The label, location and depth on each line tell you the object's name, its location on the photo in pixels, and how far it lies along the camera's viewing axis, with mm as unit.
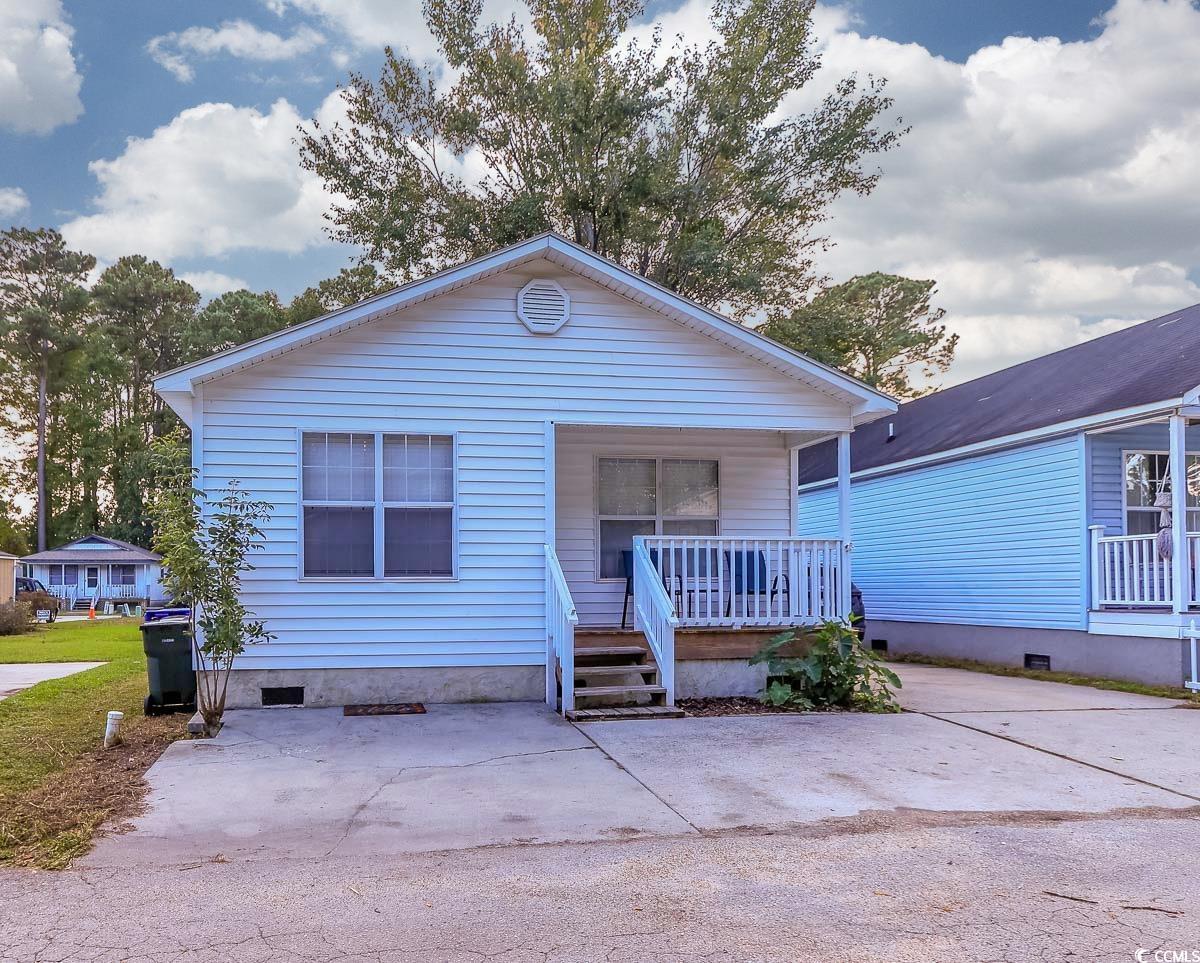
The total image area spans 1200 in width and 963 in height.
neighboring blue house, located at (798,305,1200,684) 10633
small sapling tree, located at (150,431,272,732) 7402
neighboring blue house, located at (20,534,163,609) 37125
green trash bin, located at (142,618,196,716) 8438
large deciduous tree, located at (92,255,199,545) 44812
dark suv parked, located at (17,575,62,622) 27922
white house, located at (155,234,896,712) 8789
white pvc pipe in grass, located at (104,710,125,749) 7168
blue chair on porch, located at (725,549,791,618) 9242
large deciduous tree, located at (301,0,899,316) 19953
